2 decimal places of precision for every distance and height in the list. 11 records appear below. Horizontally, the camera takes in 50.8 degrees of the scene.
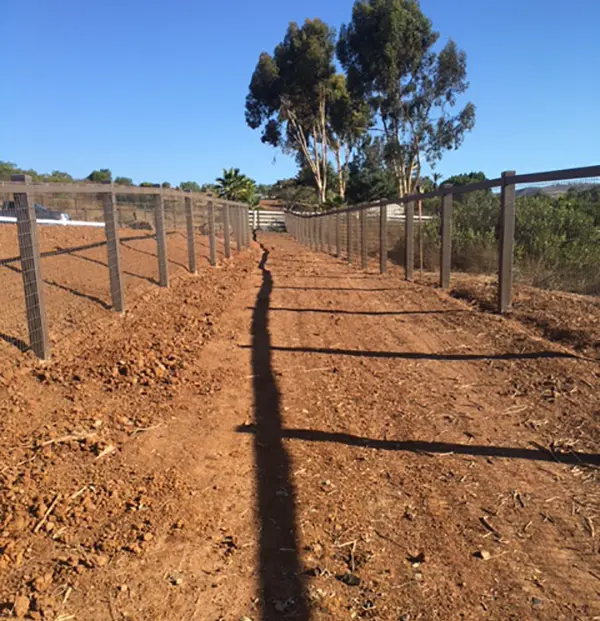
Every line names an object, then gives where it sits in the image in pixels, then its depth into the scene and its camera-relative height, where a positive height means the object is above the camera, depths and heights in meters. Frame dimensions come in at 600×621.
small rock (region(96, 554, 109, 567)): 2.67 -1.47
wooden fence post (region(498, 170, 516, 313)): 7.61 -0.43
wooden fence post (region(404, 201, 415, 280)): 12.02 -0.73
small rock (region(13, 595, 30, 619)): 2.35 -1.47
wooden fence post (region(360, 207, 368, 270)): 15.44 -0.87
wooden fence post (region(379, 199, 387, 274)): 13.67 -0.70
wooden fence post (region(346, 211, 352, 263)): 17.66 -0.78
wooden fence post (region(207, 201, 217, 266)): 14.85 -0.70
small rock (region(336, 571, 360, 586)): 2.56 -1.50
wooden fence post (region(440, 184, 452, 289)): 10.05 -0.48
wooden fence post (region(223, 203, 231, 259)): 18.22 -0.69
